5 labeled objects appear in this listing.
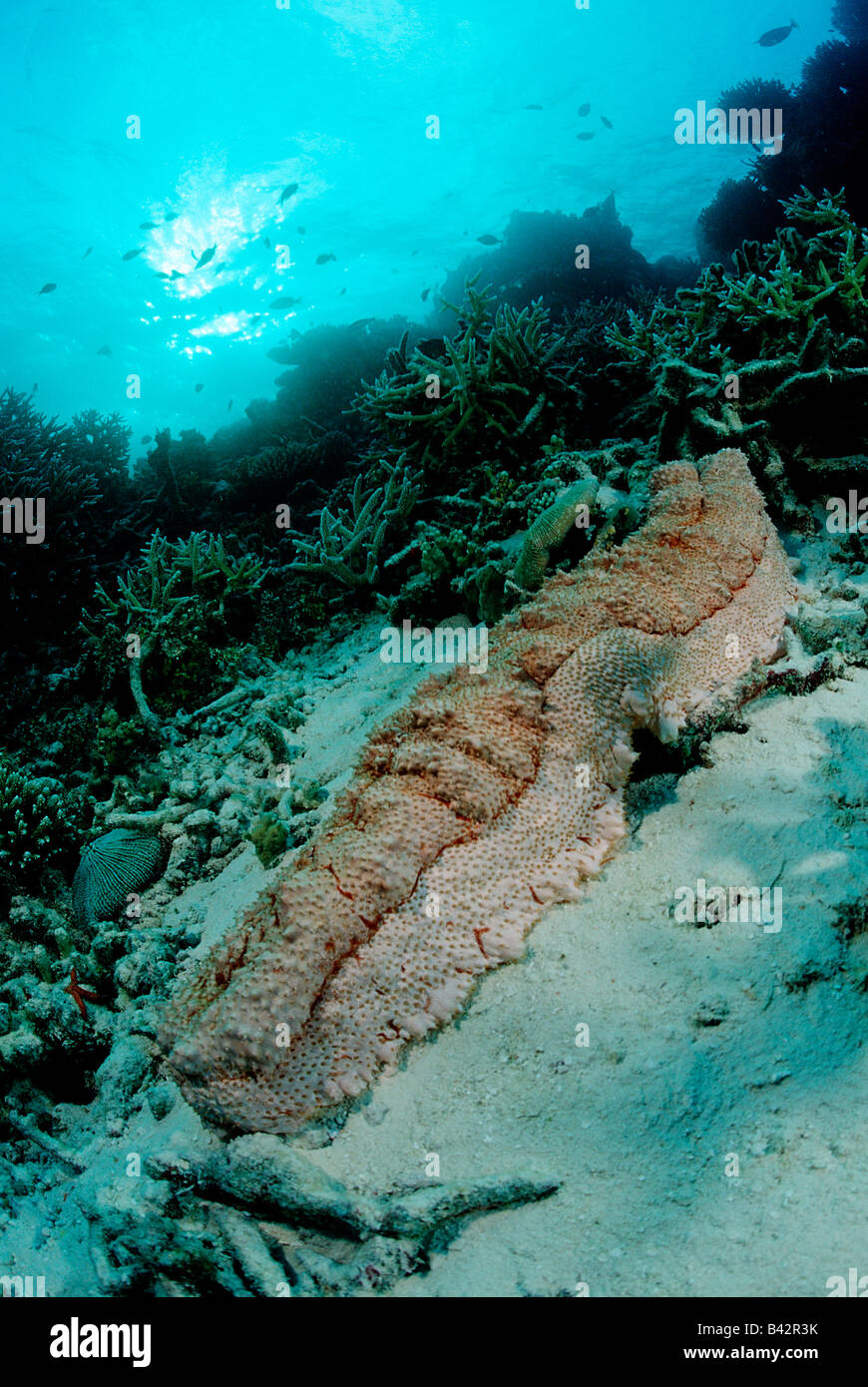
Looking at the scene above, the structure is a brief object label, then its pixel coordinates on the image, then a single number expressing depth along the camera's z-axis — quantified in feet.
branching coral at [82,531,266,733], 19.24
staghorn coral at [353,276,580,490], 21.17
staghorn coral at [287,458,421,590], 19.92
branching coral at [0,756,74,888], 13.39
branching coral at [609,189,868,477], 15.42
